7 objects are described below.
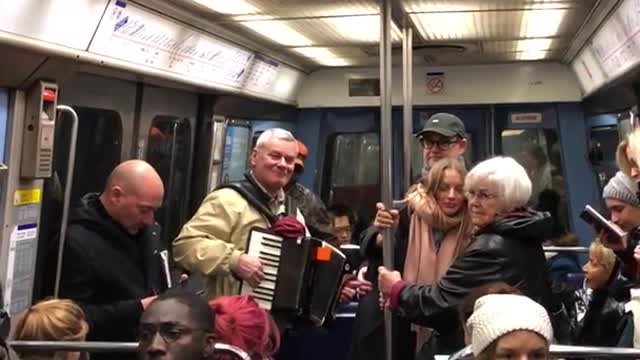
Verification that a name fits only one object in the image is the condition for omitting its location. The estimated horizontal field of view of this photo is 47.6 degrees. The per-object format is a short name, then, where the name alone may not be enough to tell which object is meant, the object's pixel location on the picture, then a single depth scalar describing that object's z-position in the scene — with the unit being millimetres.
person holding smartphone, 2713
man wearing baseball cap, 3215
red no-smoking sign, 6551
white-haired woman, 2445
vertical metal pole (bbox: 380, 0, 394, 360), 2887
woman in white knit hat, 1839
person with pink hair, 2119
